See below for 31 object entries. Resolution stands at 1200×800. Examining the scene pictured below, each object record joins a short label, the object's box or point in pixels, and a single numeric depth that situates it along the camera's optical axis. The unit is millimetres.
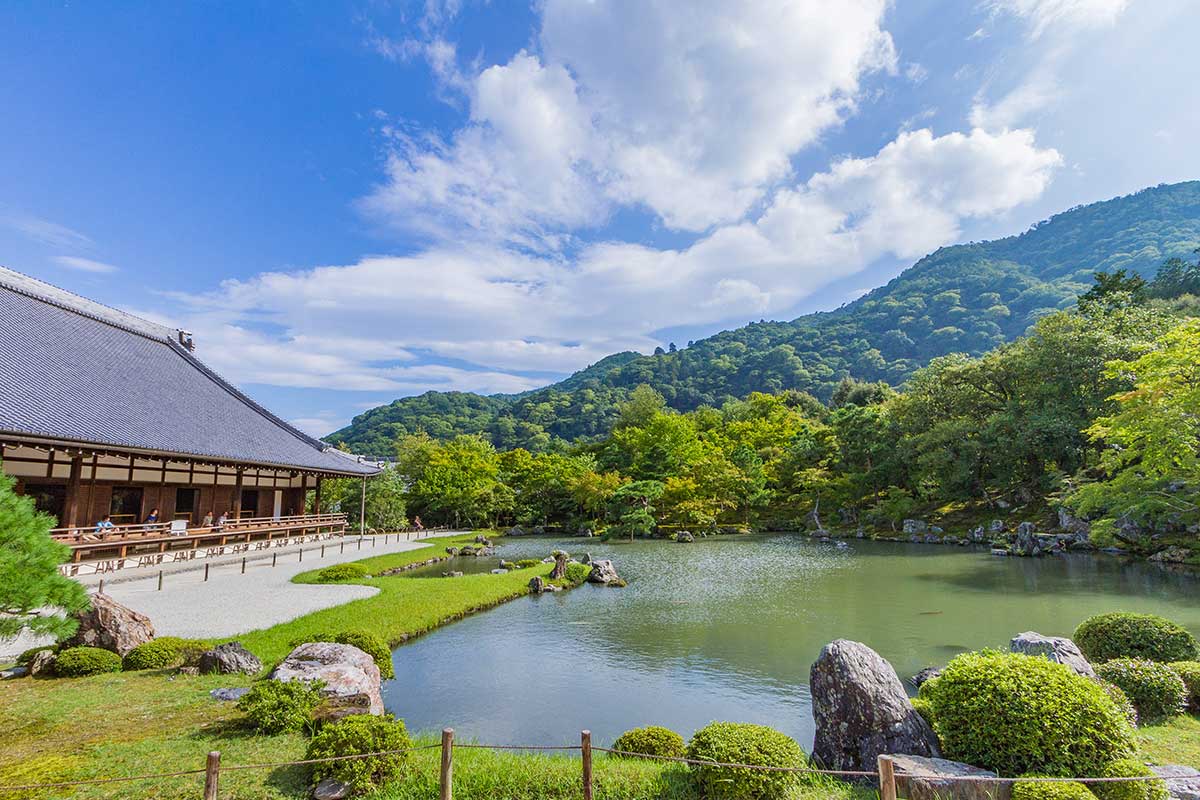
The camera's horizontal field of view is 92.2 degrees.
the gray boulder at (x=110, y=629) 8523
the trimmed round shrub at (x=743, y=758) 4660
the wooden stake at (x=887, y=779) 3619
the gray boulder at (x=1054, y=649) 6852
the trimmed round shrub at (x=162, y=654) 8234
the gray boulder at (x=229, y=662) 8055
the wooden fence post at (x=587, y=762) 4367
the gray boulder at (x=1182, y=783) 4285
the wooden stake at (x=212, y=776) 4043
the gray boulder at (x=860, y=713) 5367
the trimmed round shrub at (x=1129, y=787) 4250
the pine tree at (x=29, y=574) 4855
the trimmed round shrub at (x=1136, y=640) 7836
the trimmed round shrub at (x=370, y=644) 8227
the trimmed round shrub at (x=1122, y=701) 6045
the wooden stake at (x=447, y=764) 4379
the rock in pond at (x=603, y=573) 19181
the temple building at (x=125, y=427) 14523
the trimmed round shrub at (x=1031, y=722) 4664
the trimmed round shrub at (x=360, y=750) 4918
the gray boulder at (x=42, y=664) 7930
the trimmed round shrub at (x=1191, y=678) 6918
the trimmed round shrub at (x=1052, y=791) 4082
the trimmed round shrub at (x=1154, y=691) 6590
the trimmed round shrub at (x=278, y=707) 5879
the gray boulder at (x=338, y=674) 6438
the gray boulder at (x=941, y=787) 4324
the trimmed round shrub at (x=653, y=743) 5719
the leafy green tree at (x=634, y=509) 35438
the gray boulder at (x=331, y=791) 4824
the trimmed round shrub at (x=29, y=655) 8039
